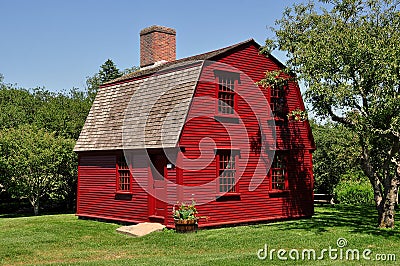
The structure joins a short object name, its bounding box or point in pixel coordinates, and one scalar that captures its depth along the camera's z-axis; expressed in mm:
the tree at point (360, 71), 16484
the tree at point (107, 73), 58375
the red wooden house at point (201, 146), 18156
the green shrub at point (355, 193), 31891
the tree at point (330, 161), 31222
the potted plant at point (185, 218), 17062
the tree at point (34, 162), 26984
